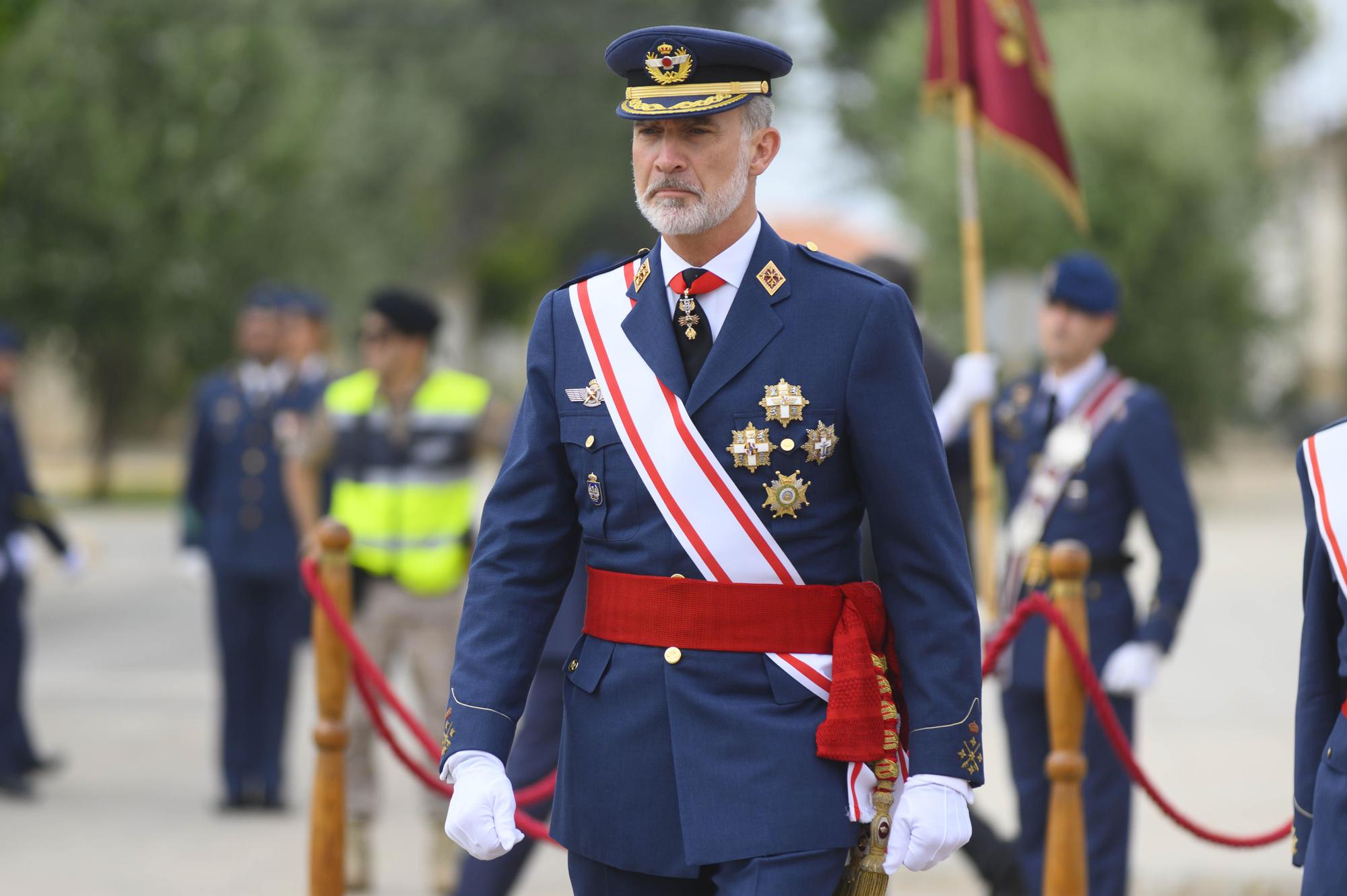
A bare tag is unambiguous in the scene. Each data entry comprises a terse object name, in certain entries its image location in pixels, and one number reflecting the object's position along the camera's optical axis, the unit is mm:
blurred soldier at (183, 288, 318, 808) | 16437
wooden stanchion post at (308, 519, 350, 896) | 10484
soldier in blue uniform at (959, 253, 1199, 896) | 11320
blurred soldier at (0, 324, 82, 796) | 16719
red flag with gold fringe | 15516
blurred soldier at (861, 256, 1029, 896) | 11414
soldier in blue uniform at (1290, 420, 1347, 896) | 6410
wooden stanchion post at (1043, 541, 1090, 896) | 10125
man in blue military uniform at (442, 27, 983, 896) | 6113
